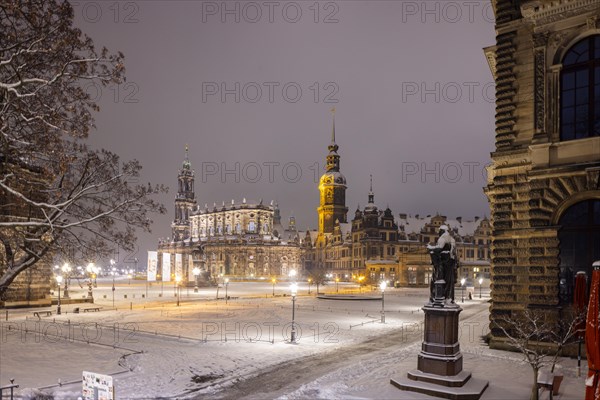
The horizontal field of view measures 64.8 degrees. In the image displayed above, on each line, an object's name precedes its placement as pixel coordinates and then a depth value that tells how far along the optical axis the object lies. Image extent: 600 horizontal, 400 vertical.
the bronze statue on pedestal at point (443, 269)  15.19
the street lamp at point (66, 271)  49.64
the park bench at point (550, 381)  12.85
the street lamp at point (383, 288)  31.61
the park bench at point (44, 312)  33.07
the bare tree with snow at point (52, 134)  11.44
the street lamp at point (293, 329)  22.98
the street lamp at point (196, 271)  64.88
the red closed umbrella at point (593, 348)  11.14
